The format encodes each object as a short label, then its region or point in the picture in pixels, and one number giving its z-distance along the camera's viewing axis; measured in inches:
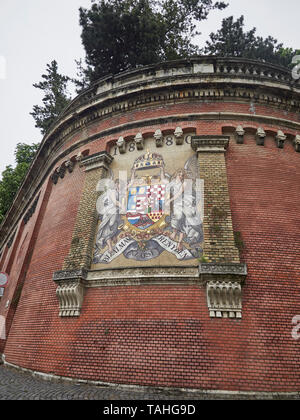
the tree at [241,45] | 868.6
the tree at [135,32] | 644.1
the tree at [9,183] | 990.4
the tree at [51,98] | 940.6
